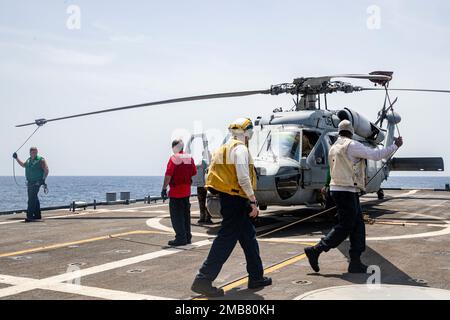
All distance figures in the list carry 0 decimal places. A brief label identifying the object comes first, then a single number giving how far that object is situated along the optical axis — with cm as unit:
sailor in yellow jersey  504
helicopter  1025
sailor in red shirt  843
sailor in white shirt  597
